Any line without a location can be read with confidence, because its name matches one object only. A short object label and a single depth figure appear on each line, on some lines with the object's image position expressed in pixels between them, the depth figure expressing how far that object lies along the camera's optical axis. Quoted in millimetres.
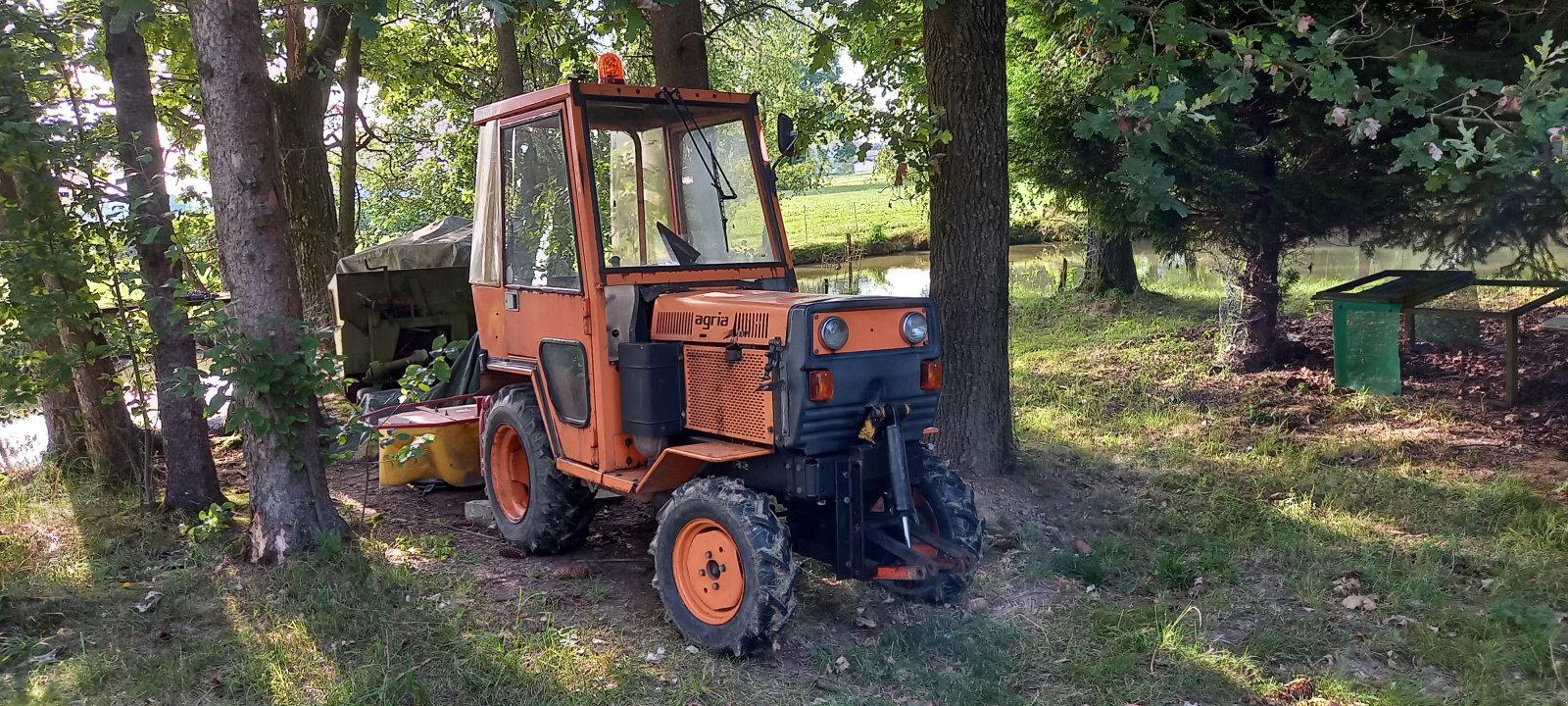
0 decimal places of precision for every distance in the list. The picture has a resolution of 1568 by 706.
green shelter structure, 8680
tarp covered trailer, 9781
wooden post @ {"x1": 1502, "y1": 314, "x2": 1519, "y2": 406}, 8125
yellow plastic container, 6625
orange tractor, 4430
